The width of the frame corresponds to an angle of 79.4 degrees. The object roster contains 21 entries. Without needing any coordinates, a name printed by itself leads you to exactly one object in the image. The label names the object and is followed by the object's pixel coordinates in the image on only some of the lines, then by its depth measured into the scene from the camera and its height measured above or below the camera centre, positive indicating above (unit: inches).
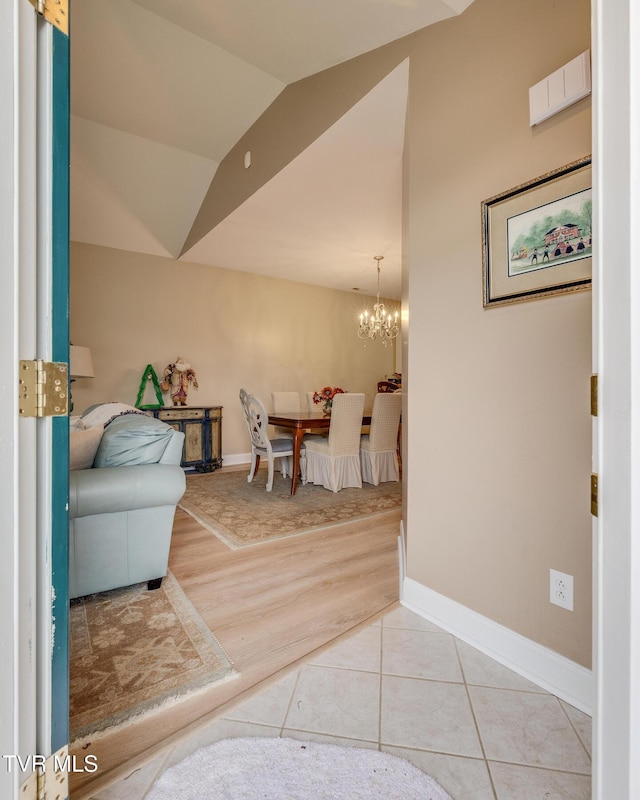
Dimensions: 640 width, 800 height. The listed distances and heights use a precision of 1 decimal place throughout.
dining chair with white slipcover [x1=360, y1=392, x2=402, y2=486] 161.6 -18.7
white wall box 48.5 +40.8
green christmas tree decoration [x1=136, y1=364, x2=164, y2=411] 191.2 +9.0
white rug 38.6 -39.3
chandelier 192.9 +40.1
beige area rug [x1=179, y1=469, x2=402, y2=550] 113.3 -37.4
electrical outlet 51.3 -25.7
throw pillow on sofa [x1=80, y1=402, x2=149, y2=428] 102.0 -3.6
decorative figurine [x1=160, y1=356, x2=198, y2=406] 198.4 +10.2
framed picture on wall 49.9 +22.9
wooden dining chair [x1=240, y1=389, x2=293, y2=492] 154.7 -16.5
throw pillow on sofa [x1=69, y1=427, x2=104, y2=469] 76.8 -9.4
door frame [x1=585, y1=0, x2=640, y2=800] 22.3 +0.1
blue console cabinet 187.6 -16.4
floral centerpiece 175.2 +1.1
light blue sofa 70.4 -20.3
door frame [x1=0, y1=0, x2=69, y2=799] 27.2 -1.5
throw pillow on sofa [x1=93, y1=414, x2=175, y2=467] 78.9 -8.8
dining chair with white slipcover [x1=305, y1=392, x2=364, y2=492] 151.9 -20.4
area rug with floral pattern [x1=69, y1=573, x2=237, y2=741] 50.1 -39.5
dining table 149.3 -10.0
